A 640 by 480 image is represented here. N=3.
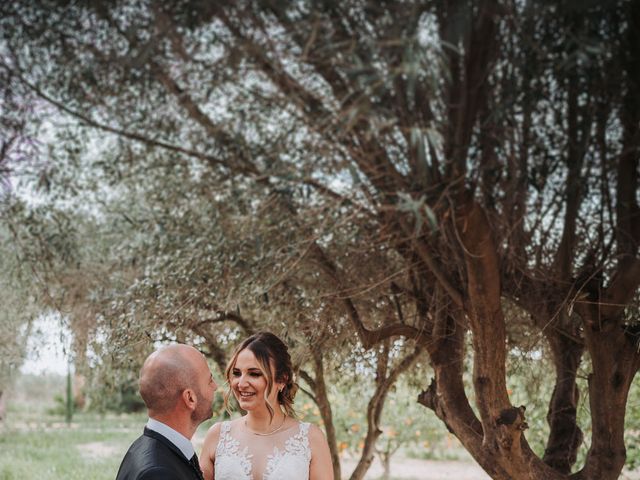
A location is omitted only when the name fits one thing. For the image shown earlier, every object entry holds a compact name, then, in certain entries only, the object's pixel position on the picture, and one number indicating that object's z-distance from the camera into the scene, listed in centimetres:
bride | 338
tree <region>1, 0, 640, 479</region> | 249
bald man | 222
